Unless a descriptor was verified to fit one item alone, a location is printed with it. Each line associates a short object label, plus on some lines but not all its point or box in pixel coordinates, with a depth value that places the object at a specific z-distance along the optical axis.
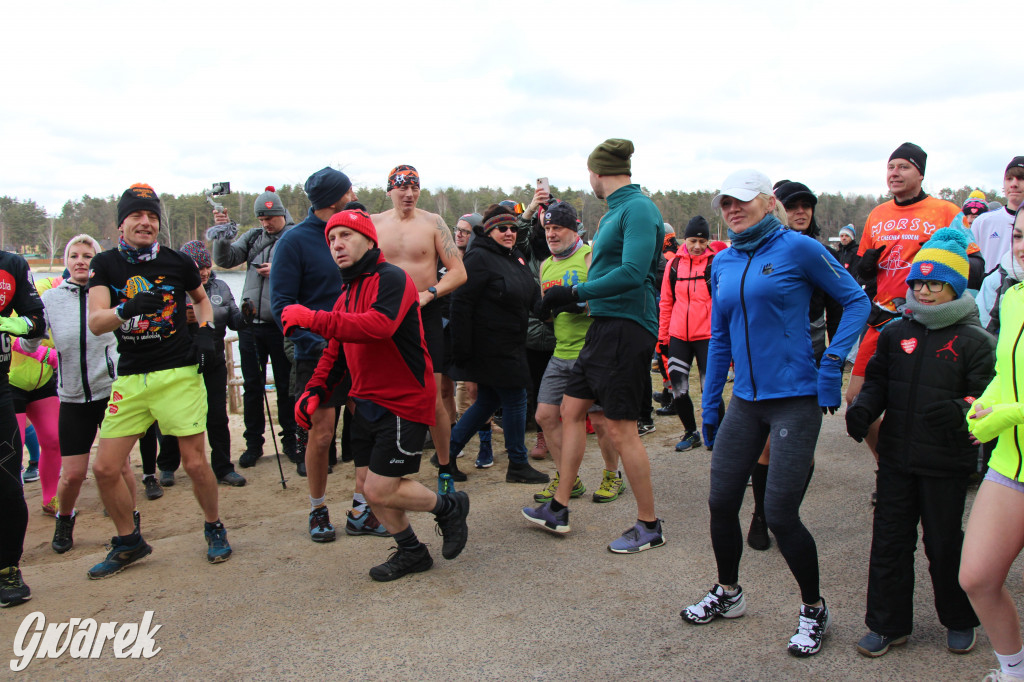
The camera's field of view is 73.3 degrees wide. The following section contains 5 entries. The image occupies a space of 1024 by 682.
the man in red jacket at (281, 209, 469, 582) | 3.67
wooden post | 10.09
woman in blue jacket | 2.97
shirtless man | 5.20
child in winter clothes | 2.86
